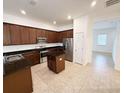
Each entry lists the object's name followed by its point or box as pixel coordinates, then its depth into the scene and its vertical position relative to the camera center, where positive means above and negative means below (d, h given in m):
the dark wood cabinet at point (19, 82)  1.19 -0.79
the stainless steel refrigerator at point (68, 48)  3.93 -0.20
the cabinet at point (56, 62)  2.57 -0.77
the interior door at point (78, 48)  3.44 -0.17
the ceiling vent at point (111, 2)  1.93 +1.43
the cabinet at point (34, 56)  3.07 -0.57
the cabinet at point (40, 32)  3.93 +0.84
